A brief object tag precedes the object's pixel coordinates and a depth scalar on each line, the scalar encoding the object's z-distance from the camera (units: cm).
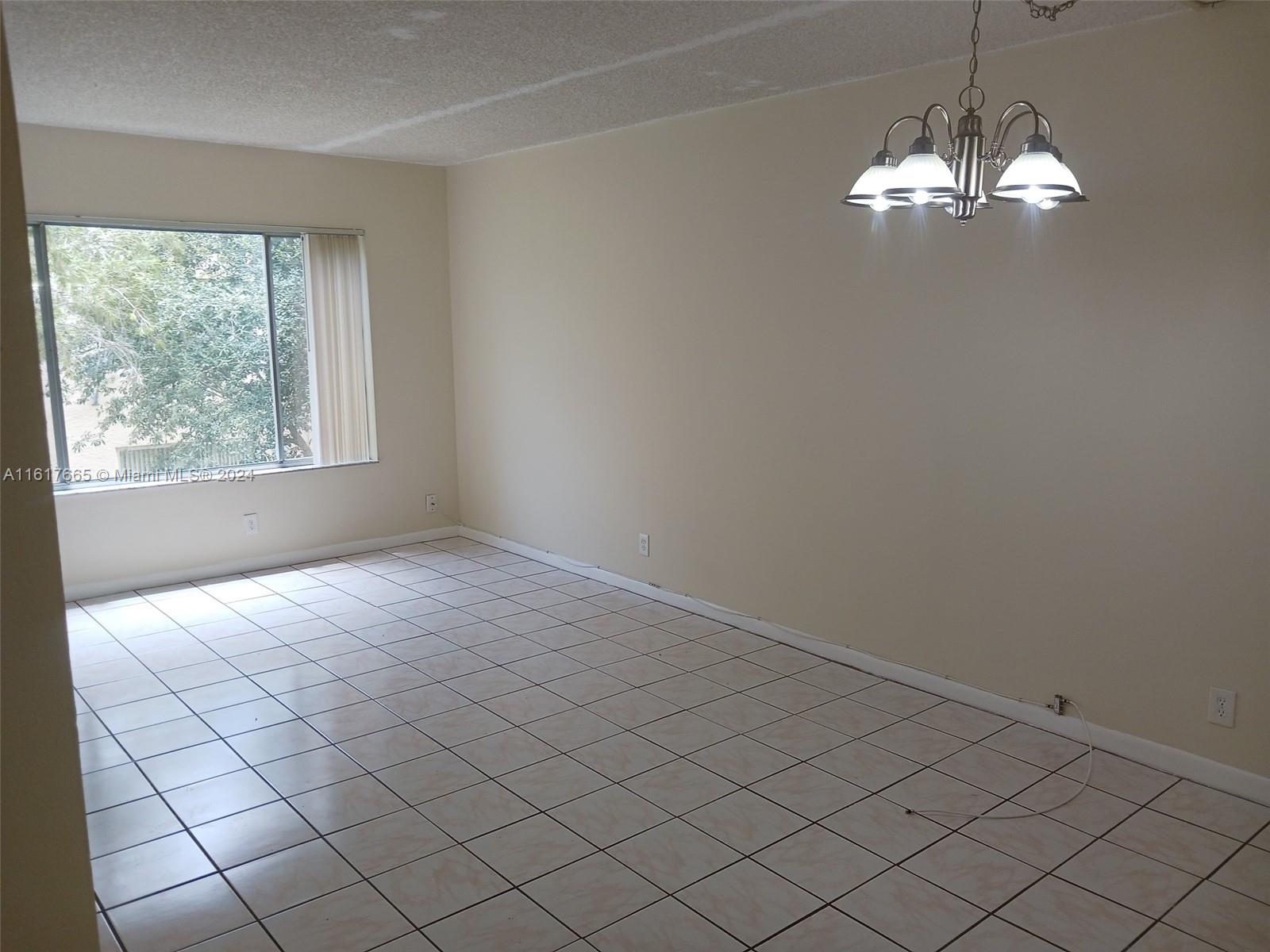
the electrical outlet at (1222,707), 292
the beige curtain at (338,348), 572
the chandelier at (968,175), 187
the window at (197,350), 491
